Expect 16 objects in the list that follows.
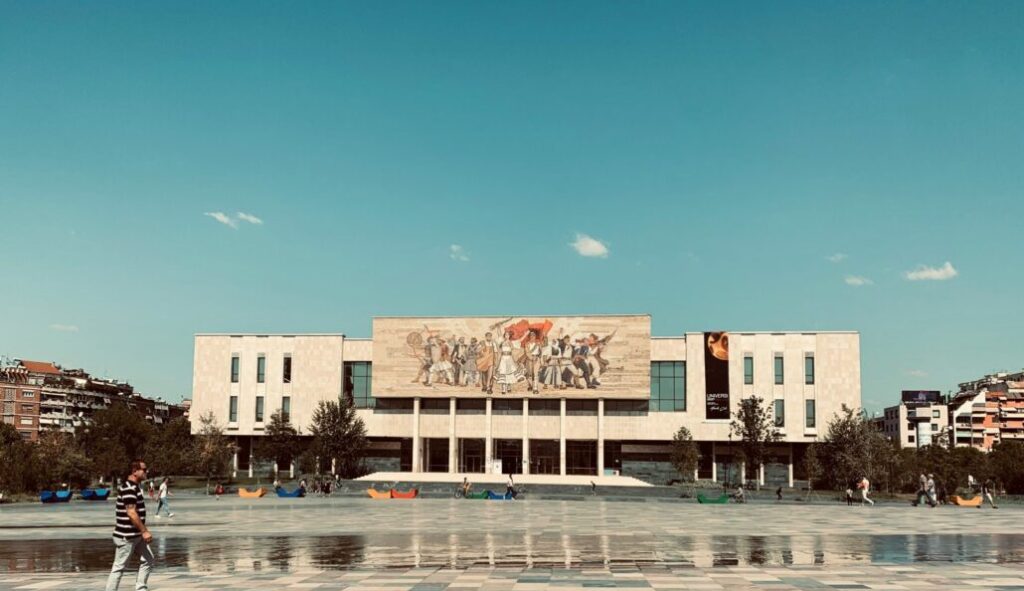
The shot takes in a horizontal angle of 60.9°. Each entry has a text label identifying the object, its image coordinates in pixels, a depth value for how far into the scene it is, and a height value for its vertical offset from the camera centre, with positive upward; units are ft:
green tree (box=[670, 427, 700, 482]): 260.42 -15.44
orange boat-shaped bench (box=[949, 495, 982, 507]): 151.94 -17.05
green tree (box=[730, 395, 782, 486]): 244.01 -8.14
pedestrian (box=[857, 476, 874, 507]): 159.63 -15.29
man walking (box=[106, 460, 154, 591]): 44.01 -6.76
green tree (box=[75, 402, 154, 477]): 241.14 -12.24
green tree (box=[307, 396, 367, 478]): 261.85 -10.63
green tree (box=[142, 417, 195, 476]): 238.48 -15.07
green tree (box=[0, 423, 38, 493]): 204.13 -17.15
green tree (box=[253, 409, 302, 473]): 275.18 -13.97
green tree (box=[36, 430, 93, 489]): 228.02 -18.30
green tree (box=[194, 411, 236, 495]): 252.42 -15.44
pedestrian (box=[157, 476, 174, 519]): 120.88 -13.74
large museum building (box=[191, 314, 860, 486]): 274.36 +3.93
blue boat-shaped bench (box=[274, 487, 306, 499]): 186.22 -20.17
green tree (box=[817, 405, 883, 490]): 236.22 -12.77
